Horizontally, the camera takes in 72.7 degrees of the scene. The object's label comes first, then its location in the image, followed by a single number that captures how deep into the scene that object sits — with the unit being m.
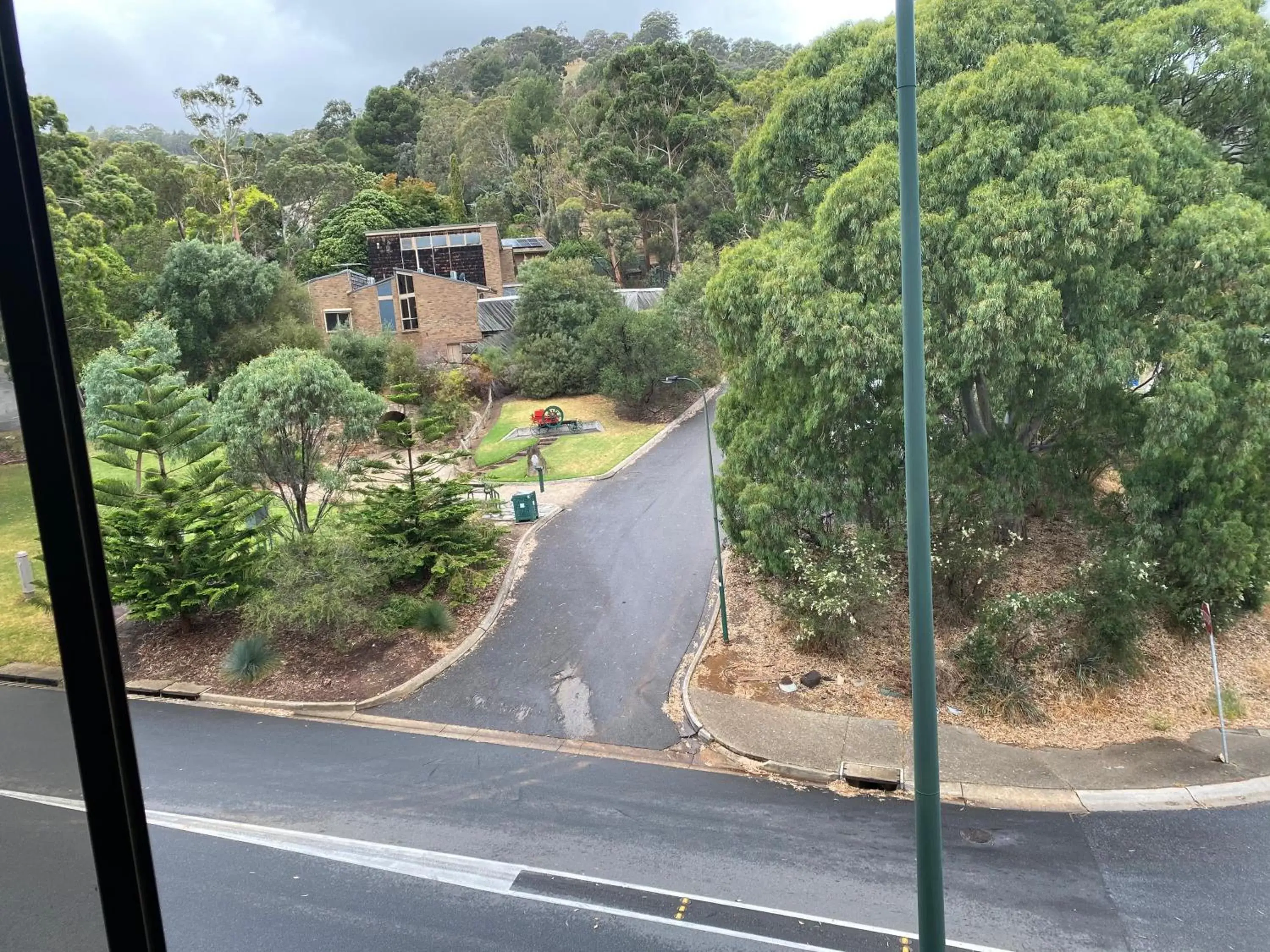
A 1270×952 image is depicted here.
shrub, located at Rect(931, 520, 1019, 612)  13.24
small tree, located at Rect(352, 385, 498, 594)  15.70
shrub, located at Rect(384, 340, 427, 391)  31.61
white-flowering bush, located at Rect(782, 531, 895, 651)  13.11
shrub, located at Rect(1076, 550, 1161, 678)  12.39
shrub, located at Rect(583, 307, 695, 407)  32.62
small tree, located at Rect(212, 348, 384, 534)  15.15
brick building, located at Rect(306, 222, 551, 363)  36.62
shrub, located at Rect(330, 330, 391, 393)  31.02
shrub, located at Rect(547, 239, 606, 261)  43.31
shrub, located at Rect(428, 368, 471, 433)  30.70
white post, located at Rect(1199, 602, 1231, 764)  10.66
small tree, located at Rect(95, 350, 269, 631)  14.32
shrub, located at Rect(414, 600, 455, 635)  15.03
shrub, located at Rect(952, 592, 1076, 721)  12.16
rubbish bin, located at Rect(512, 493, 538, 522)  20.91
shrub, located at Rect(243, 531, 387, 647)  14.02
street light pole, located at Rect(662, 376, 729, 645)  14.51
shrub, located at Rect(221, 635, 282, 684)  13.88
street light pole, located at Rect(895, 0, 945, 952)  4.91
